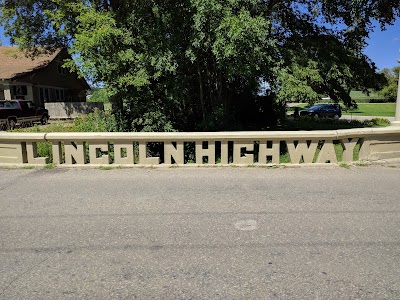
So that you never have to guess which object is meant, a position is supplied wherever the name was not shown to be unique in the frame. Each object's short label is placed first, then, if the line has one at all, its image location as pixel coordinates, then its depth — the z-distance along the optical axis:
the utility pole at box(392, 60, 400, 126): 7.99
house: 28.08
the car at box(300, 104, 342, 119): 32.91
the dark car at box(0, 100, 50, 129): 20.41
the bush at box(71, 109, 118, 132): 11.59
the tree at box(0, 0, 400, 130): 9.33
